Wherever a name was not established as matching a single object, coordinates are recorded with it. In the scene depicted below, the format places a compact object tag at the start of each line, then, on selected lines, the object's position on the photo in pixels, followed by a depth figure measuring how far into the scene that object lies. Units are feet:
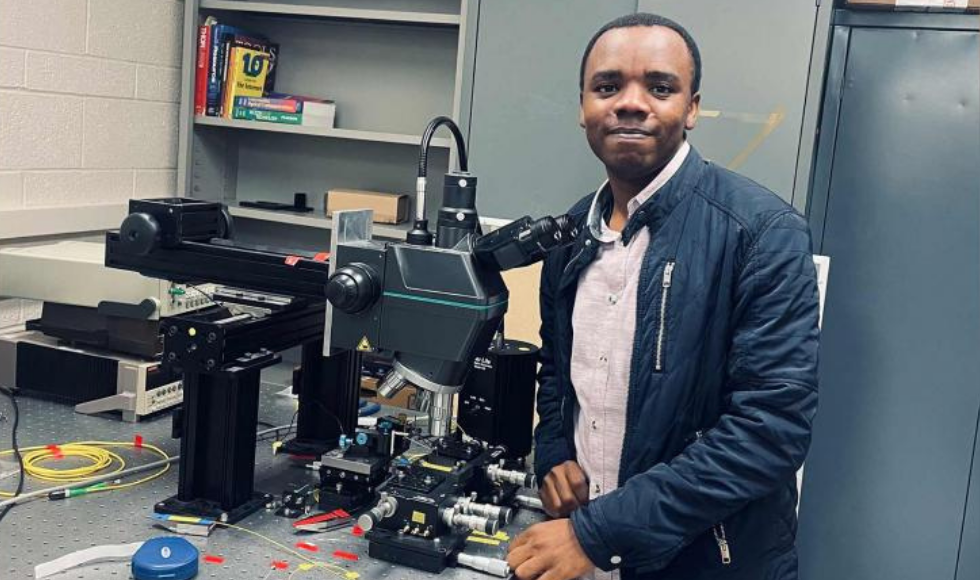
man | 3.87
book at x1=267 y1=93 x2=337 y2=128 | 9.41
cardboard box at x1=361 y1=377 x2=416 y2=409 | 6.84
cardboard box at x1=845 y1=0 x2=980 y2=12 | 7.21
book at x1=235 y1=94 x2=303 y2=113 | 9.38
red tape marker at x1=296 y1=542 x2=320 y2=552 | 4.10
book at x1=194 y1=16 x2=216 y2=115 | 9.37
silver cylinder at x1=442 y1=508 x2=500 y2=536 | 4.01
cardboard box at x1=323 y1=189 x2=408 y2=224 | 9.22
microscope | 4.03
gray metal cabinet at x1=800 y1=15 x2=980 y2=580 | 7.41
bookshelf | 9.40
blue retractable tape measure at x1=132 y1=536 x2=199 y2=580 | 3.63
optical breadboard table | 3.85
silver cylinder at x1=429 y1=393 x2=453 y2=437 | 4.26
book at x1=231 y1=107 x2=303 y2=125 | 9.39
